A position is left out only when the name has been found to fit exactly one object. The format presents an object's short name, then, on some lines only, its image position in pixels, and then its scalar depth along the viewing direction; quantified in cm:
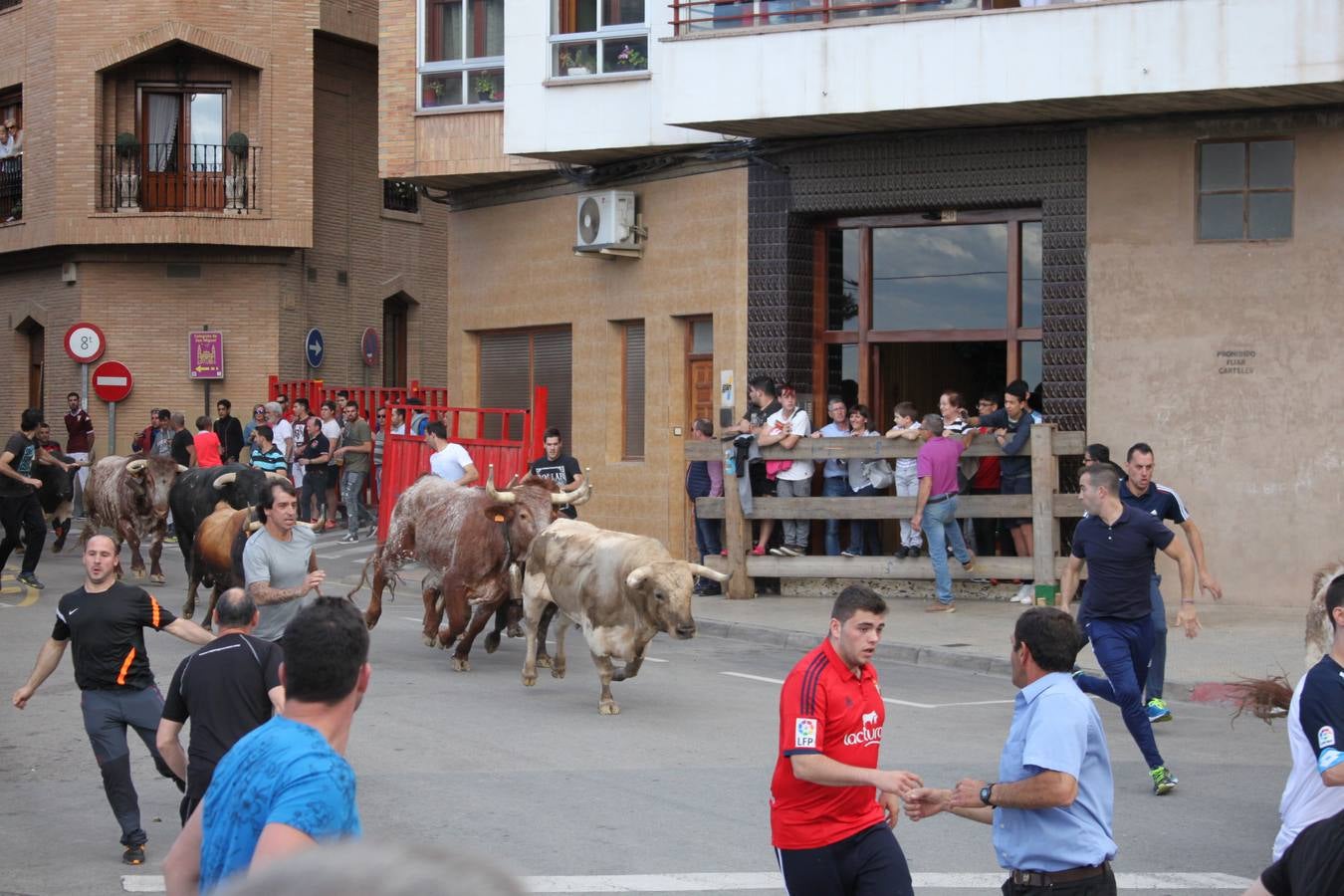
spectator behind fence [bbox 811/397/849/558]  1900
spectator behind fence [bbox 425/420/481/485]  1769
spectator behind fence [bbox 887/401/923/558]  1814
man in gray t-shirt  962
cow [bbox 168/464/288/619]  1661
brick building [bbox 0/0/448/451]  3294
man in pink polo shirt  1742
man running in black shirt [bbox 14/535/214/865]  874
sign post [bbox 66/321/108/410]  2911
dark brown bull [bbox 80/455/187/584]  2019
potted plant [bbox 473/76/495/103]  2373
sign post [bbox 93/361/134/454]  3050
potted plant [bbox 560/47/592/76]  2184
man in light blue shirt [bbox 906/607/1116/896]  564
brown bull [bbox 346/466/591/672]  1435
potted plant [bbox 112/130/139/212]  3344
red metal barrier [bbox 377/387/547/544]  2042
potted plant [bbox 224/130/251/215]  3306
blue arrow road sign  3366
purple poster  3303
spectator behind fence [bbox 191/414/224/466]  2078
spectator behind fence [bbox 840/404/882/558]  1891
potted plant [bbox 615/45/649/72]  2150
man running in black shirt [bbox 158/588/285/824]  735
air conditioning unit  2158
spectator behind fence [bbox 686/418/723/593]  1970
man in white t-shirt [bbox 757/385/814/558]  1902
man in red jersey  600
